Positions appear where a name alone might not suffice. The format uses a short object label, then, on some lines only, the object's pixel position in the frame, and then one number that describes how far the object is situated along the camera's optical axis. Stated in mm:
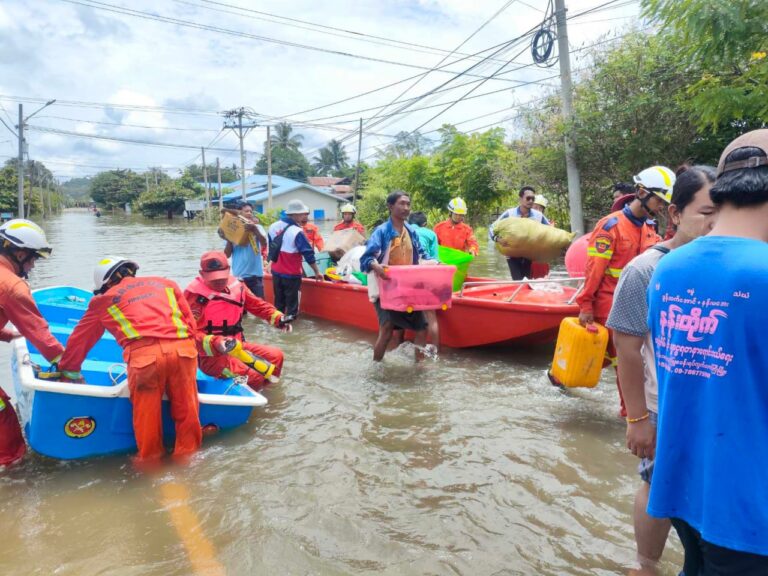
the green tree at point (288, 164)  73062
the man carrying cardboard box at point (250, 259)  7945
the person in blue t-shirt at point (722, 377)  1360
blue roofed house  48750
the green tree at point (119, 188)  80188
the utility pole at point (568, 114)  11141
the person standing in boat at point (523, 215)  7245
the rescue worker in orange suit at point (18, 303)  3648
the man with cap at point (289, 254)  7785
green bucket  6759
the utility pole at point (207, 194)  48781
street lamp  28323
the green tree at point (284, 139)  71062
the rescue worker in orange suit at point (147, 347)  3672
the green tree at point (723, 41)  5414
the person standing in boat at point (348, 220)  9242
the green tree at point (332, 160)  77750
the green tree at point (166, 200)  55688
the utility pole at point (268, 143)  38569
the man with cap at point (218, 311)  4559
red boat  5676
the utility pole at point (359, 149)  32409
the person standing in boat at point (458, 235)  7766
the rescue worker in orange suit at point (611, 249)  4086
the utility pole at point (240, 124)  37375
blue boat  3662
